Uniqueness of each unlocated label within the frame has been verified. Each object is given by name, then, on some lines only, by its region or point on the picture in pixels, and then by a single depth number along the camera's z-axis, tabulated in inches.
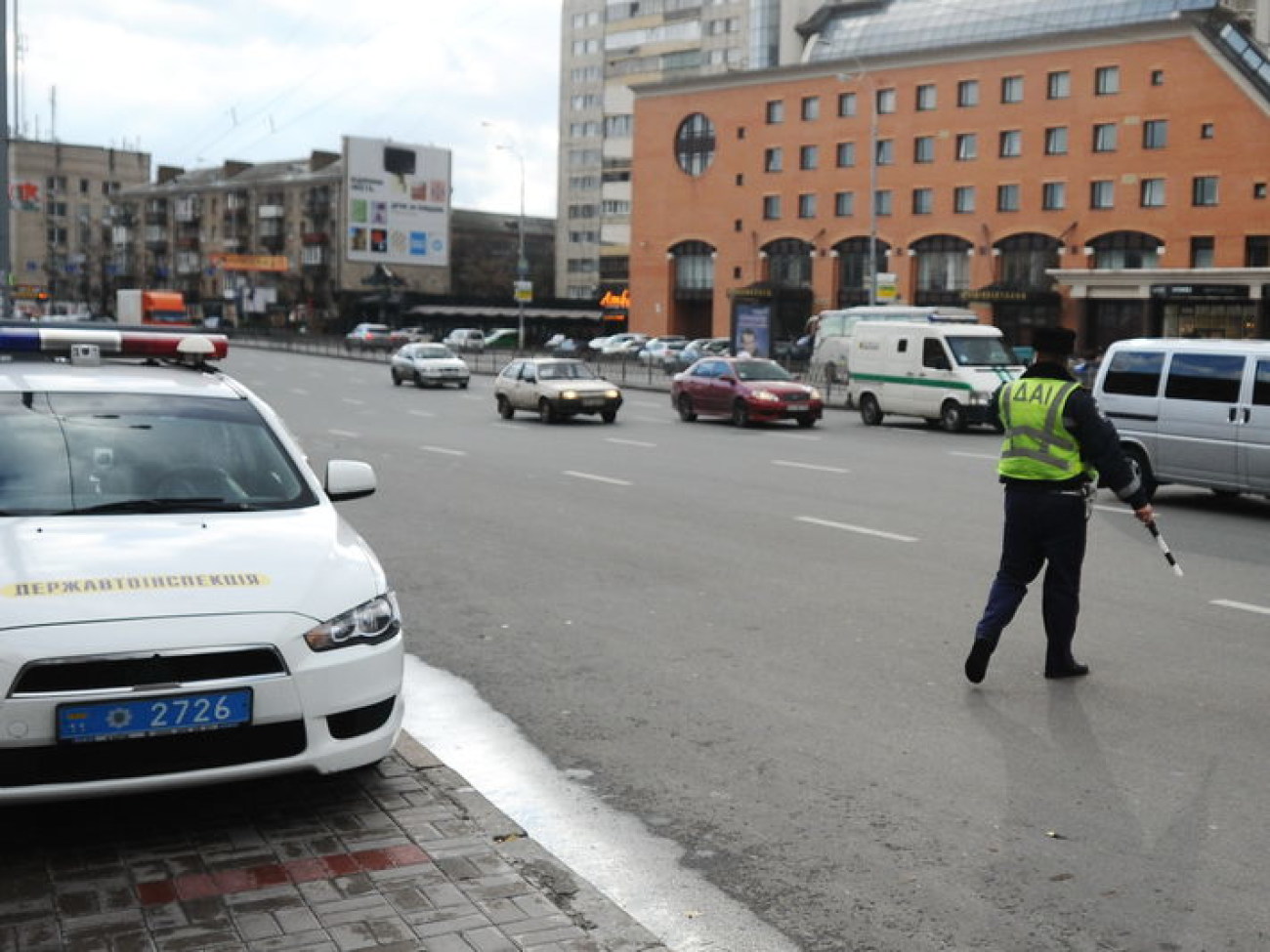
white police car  174.4
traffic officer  277.4
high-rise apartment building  4018.2
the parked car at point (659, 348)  2306.8
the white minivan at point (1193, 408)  575.8
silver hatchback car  1124.5
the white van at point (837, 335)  1603.7
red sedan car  1088.8
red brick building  2368.4
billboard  3093.0
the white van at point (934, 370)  1077.0
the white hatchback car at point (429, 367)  1731.1
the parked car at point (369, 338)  2901.1
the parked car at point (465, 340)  2871.6
